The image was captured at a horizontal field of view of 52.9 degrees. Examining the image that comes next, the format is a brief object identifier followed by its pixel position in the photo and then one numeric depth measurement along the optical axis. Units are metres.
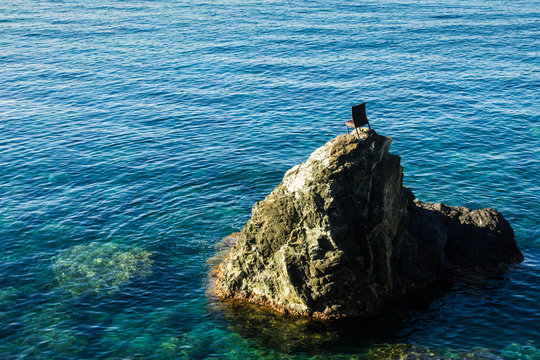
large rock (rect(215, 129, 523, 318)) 27.14
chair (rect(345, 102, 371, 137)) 27.89
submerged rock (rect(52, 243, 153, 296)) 31.59
